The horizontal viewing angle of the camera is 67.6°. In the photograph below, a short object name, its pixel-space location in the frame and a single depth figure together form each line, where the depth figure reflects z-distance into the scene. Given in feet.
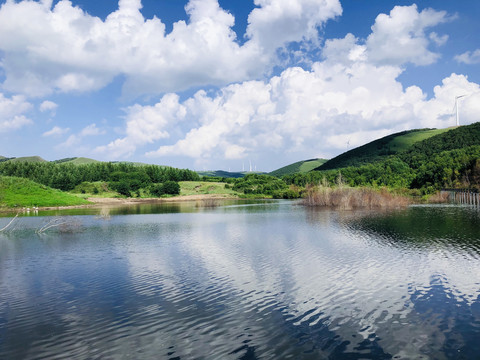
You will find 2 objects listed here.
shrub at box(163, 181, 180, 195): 546.63
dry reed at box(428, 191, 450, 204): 325.83
